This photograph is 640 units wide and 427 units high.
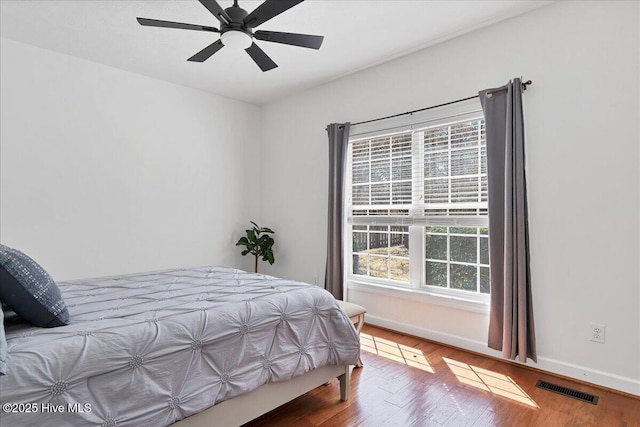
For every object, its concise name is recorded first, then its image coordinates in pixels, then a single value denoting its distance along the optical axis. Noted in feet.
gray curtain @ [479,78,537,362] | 8.81
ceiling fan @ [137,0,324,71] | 6.68
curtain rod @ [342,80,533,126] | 9.17
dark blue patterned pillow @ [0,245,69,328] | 4.68
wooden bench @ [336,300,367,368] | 8.61
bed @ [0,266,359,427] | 3.98
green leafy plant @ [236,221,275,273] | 15.88
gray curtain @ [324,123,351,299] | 13.19
